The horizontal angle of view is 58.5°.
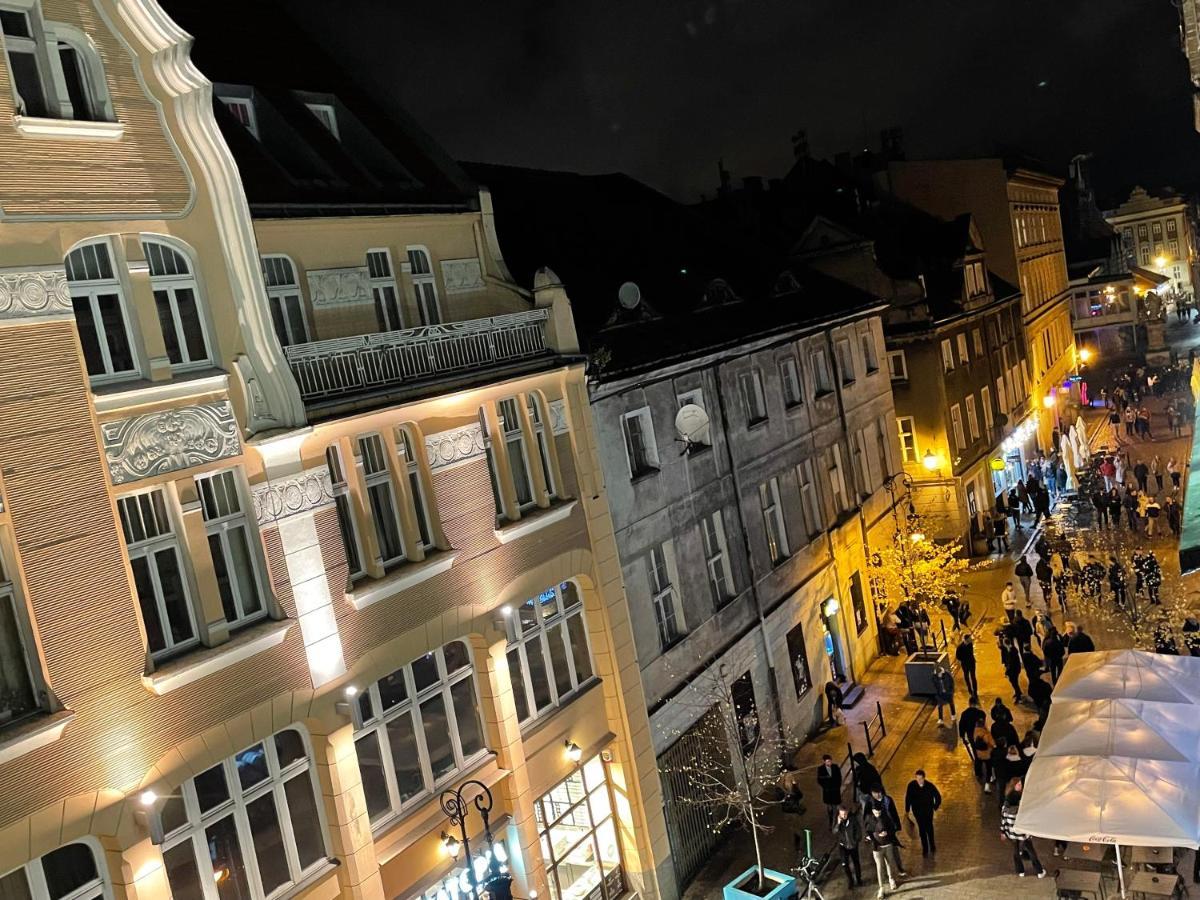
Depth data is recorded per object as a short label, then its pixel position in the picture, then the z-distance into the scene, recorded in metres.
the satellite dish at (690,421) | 22.69
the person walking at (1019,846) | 17.78
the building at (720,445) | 21.33
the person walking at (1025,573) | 32.34
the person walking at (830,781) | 20.17
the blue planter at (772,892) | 17.16
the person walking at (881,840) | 18.28
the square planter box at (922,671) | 26.50
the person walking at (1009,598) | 28.89
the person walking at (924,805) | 18.95
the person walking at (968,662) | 25.36
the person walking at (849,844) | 18.70
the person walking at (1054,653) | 24.38
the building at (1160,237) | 119.44
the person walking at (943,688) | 24.89
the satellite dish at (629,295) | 23.25
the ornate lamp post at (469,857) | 12.57
